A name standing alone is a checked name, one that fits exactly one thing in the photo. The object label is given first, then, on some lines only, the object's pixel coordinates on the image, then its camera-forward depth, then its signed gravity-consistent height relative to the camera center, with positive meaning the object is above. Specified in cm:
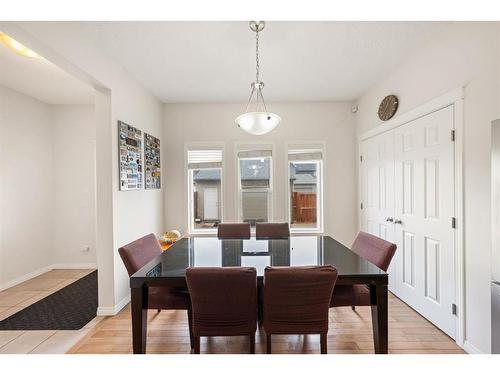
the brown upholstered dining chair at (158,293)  185 -79
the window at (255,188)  396 -4
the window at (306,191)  395 -9
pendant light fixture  197 +50
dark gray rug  234 -123
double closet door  211 -24
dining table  156 -53
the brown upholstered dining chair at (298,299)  140 -64
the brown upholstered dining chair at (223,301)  140 -64
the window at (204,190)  397 -6
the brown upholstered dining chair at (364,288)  187 -77
